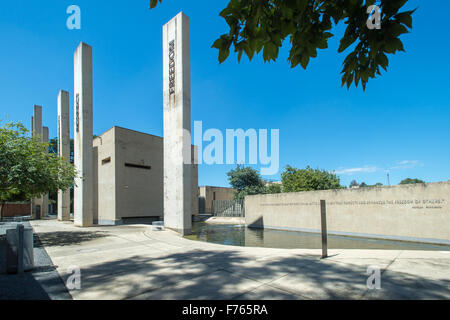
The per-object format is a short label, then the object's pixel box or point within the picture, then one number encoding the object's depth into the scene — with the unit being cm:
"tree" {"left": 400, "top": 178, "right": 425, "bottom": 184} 9130
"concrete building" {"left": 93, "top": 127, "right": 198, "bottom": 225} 2320
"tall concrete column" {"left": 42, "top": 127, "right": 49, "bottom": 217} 3281
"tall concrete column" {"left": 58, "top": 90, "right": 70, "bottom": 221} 2654
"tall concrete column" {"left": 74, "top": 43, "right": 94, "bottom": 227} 1970
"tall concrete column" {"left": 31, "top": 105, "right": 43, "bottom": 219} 3193
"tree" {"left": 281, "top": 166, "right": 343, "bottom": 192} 3141
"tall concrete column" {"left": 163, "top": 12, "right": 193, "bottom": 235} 1434
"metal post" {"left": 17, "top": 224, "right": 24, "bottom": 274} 567
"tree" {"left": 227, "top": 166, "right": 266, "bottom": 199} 3844
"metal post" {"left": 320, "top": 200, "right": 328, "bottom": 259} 666
